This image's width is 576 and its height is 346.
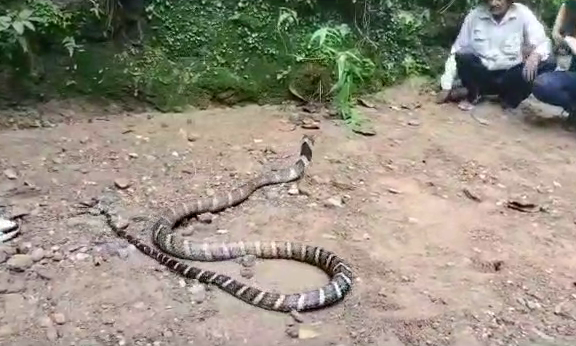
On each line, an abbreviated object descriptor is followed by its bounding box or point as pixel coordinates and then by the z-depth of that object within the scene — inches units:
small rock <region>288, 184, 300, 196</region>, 199.4
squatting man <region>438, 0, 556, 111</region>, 244.2
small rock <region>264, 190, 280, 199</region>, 197.6
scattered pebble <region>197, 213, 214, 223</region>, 183.5
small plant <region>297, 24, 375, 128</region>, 257.0
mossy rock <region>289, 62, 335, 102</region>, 259.9
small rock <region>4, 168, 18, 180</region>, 196.5
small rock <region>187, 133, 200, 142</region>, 227.1
